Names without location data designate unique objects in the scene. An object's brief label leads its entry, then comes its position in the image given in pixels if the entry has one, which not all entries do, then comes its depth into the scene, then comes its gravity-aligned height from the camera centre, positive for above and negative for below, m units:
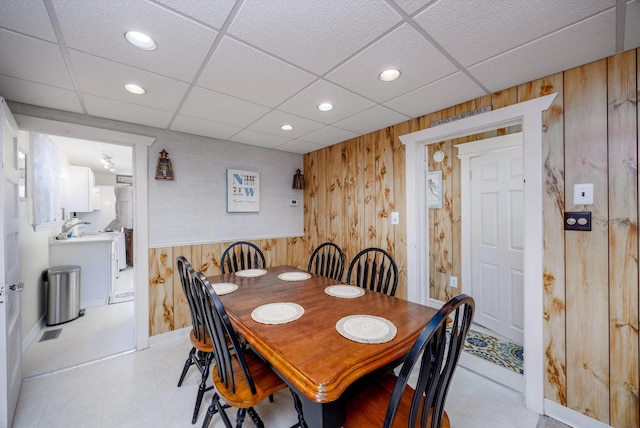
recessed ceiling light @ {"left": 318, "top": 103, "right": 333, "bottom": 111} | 2.17 +0.90
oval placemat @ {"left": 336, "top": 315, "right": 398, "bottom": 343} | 1.21 -0.56
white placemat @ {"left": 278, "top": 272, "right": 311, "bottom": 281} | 2.29 -0.55
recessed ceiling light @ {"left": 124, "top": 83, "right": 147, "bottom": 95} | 1.81 +0.89
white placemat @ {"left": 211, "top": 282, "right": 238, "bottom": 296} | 1.91 -0.56
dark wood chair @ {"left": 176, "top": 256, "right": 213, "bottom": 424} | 1.69 -0.80
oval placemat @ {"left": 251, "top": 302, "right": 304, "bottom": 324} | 1.41 -0.56
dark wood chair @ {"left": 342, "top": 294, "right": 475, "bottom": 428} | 0.86 -0.64
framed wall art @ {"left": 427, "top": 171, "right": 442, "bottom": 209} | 3.45 +0.33
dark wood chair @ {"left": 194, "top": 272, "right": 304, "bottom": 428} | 1.22 -0.87
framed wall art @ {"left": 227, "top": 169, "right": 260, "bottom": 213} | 3.27 +0.30
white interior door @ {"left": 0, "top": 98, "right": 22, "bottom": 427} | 1.53 -0.38
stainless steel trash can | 3.09 -0.94
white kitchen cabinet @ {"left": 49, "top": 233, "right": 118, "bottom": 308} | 3.56 -0.64
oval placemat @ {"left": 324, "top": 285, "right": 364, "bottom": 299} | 1.83 -0.56
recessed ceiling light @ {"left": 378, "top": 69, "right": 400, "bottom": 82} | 1.66 +0.90
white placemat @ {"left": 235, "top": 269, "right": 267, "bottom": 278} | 2.41 -0.55
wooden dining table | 0.97 -0.57
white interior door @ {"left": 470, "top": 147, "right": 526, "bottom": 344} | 2.61 -0.29
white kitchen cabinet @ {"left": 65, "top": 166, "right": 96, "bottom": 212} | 4.72 +0.47
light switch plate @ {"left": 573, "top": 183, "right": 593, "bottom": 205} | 1.60 +0.12
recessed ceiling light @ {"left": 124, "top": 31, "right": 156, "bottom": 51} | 1.28 +0.88
